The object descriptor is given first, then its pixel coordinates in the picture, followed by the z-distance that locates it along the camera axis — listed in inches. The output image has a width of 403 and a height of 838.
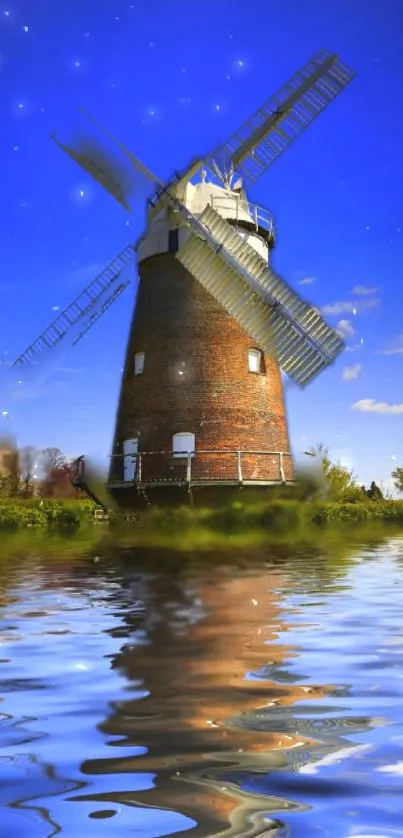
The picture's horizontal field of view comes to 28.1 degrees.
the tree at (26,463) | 2120.4
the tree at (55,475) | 1796.3
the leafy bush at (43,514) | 1044.7
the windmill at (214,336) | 882.1
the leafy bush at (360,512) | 1103.4
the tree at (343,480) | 1311.5
